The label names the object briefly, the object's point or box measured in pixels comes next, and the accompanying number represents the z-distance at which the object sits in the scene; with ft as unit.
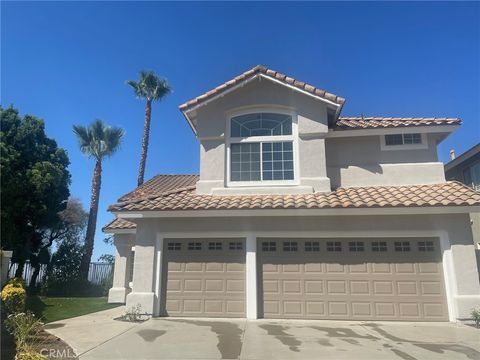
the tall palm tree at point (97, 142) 86.94
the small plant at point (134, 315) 36.88
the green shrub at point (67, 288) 69.41
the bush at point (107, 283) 74.52
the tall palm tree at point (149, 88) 99.30
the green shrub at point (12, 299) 34.45
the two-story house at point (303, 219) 36.63
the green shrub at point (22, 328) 25.08
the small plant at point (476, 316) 33.94
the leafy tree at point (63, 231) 73.56
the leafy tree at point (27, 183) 65.58
